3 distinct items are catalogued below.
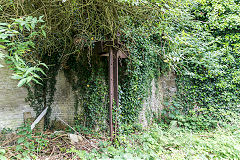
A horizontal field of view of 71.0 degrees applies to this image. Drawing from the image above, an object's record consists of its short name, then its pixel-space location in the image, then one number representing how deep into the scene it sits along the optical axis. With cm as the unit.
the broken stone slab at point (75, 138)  421
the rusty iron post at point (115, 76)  476
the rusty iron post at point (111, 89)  458
